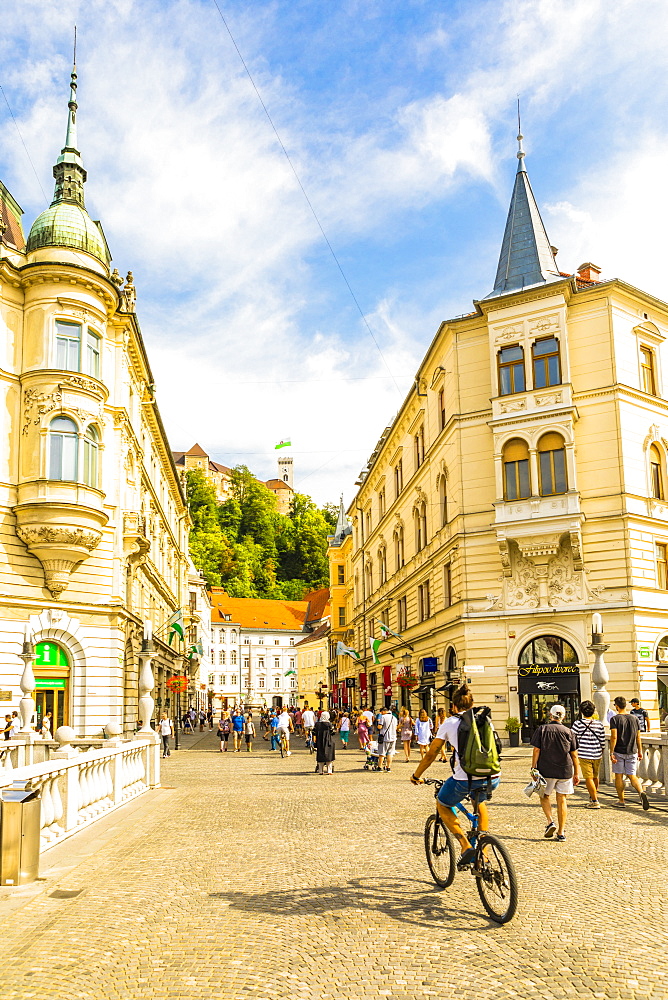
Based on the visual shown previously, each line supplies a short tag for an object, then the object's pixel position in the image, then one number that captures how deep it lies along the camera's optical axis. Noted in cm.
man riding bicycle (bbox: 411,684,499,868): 779
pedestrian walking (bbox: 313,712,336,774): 2328
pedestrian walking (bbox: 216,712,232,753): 3688
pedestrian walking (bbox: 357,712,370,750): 2904
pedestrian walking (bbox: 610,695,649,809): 1486
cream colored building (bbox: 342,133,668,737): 3008
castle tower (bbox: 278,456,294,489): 19150
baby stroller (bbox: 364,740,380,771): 2408
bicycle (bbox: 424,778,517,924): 705
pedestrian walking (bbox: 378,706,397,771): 2409
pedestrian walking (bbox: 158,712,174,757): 3121
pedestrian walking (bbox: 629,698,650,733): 1718
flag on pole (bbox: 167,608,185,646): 4028
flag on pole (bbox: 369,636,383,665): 4281
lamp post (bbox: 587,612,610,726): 1892
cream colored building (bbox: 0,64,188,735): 2917
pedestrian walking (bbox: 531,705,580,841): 1136
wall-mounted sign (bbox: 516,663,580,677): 3017
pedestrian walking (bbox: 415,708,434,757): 2697
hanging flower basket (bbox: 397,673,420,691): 3841
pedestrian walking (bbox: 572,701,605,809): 1480
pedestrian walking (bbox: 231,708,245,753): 3572
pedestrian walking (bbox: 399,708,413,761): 2773
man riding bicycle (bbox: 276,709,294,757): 3041
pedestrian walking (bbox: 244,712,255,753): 3684
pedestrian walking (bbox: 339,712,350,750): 3388
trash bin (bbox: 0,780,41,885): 870
